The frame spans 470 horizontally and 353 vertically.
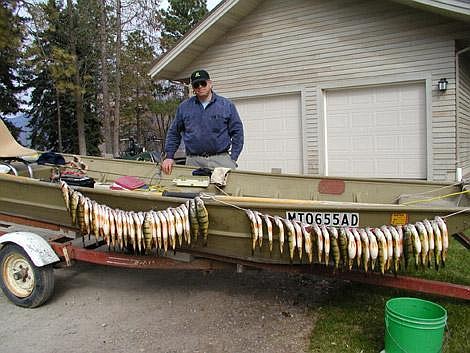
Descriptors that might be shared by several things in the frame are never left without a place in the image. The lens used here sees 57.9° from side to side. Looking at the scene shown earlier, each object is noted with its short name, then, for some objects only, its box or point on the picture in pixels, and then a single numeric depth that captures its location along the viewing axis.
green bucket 2.61
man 4.64
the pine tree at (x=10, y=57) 12.73
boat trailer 3.43
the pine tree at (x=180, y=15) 31.61
